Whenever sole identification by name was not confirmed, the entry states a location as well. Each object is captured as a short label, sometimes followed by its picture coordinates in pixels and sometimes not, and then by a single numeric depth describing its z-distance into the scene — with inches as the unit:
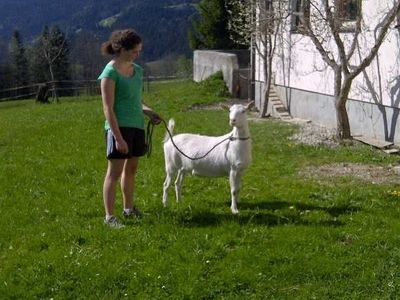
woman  261.6
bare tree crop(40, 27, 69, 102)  2056.3
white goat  296.0
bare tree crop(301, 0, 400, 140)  510.6
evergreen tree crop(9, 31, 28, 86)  3339.1
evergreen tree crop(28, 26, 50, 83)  3078.2
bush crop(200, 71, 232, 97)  1013.2
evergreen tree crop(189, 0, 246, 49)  1753.2
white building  539.8
